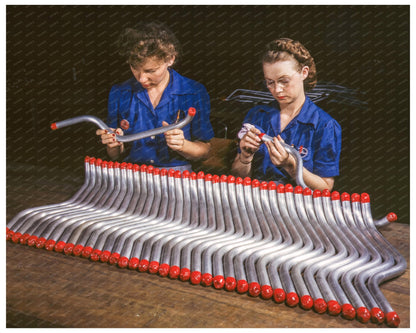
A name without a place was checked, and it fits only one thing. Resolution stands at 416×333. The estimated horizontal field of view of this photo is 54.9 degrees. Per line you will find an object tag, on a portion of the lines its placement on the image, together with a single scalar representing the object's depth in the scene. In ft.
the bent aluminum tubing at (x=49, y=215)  6.66
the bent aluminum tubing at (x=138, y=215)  6.16
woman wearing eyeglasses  7.18
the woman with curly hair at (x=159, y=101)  7.98
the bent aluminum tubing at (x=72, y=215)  6.50
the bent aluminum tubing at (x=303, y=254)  4.96
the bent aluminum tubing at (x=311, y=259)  4.81
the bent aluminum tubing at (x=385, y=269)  4.65
